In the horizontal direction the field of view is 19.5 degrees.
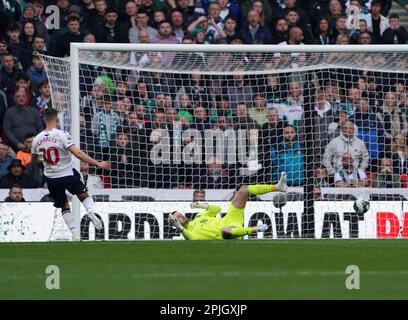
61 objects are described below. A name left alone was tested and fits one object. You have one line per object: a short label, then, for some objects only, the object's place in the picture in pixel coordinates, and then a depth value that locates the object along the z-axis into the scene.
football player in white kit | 18.41
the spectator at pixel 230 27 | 24.77
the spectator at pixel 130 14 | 24.53
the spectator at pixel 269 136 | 21.42
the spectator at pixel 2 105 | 22.41
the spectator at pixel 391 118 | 21.84
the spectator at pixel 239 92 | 21.97
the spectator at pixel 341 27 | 25.14
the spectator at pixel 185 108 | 21.61
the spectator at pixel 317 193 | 20.94
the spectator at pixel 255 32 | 24.72
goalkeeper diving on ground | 18.73
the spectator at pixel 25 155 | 21.94
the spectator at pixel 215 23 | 24.88
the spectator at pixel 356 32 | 25.31
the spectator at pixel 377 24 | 25.69
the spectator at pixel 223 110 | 21.73
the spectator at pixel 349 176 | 21.33
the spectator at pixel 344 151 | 21.42
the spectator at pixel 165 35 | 24.30
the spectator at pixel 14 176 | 21.34
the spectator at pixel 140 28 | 24.31
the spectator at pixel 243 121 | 21.66
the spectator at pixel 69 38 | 23.73
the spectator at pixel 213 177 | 21.14
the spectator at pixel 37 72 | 23.20
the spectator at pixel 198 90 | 21.94
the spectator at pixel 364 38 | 24.98
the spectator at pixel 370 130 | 21.72
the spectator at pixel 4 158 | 21.86
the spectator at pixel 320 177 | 21.11
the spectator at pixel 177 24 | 24.78
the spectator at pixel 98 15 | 24.25
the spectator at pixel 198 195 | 20.91
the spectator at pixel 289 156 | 21.45
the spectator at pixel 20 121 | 22.12
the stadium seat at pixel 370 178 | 21.48
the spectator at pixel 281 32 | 24.67
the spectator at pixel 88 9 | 24.40
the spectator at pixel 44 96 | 23.08
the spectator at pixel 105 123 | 21.25
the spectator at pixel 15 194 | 20.42
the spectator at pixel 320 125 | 21.47
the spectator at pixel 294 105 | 21.62
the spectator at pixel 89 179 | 21.03
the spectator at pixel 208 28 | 24.73
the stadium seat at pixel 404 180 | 21.69
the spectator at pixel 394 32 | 25.55
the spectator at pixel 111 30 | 24.17
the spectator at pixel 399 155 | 21.81
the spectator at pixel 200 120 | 21.50
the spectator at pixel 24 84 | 22.58
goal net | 20.72
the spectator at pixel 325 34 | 25.16
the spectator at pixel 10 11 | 24.17
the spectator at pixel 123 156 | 21.42
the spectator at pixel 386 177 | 21.53
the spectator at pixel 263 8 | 25.23
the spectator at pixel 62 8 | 24.50
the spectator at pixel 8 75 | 22.72
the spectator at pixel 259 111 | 21.68
